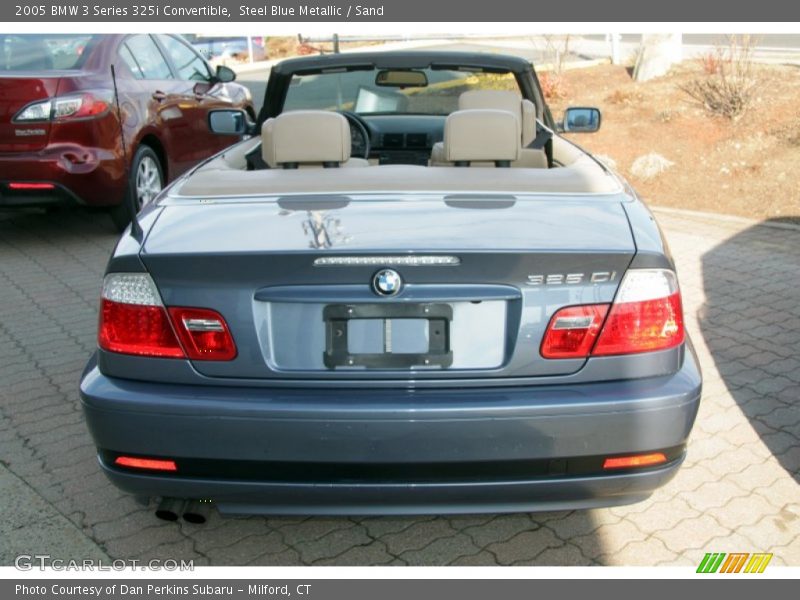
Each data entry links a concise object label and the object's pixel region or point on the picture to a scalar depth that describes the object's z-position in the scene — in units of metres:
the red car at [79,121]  7.02
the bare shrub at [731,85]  10.87
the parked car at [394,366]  2.69
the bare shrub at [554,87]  13.74
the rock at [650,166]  10.01
